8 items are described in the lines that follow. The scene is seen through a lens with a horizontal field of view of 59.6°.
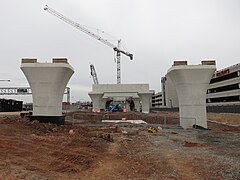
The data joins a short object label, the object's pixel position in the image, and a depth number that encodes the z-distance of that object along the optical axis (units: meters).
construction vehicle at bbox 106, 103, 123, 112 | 64.09
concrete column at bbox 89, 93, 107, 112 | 62.72
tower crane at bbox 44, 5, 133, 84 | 104.94
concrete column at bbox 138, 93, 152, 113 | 61.59
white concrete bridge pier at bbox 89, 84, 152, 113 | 61.53
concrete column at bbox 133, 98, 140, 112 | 70.19
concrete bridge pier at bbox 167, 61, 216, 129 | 22.22
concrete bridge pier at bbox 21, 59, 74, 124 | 20.77
